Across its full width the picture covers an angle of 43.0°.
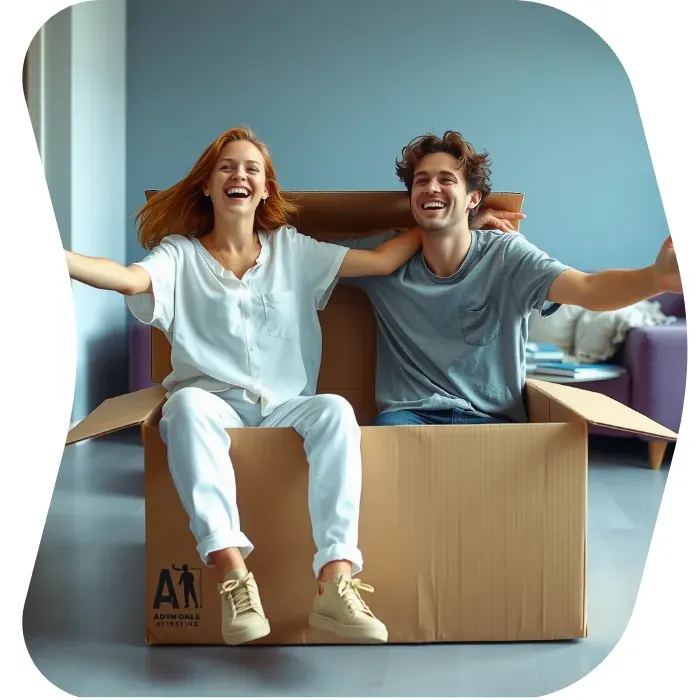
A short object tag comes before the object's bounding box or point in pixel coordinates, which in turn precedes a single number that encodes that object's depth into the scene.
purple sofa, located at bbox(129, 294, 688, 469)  2.38
